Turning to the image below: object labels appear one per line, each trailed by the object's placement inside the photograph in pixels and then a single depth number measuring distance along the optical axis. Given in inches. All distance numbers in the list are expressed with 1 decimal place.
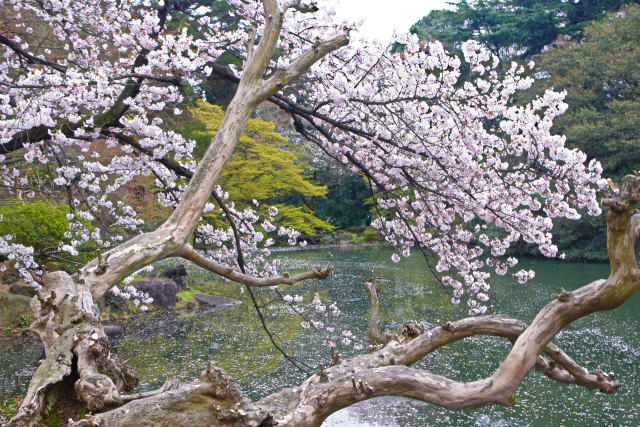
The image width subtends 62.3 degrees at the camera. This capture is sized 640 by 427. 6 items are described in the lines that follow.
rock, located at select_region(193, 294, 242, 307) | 542.3
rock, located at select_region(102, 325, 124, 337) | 404.8
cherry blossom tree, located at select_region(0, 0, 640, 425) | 93.4
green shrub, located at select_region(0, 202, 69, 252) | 358.1
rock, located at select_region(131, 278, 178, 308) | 509.7
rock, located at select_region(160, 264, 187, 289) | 606.9
